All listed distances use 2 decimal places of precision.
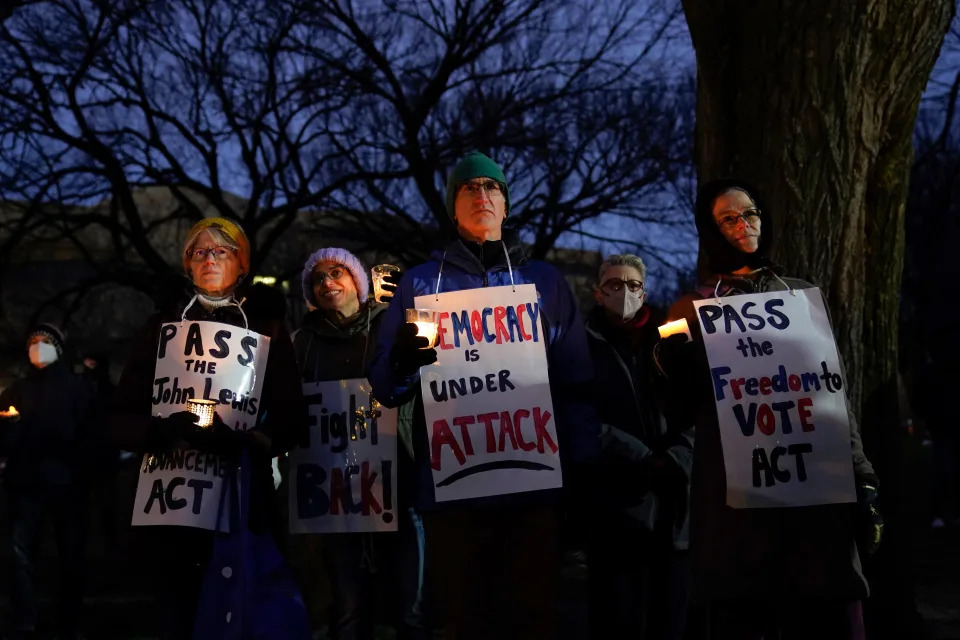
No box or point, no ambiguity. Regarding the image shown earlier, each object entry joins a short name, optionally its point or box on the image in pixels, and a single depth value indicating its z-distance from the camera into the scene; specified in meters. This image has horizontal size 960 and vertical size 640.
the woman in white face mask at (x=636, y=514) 4.64
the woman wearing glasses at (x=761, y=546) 3.60
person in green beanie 3.51
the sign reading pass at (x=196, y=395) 3.92
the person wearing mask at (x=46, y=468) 6.43
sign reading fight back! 4.88
